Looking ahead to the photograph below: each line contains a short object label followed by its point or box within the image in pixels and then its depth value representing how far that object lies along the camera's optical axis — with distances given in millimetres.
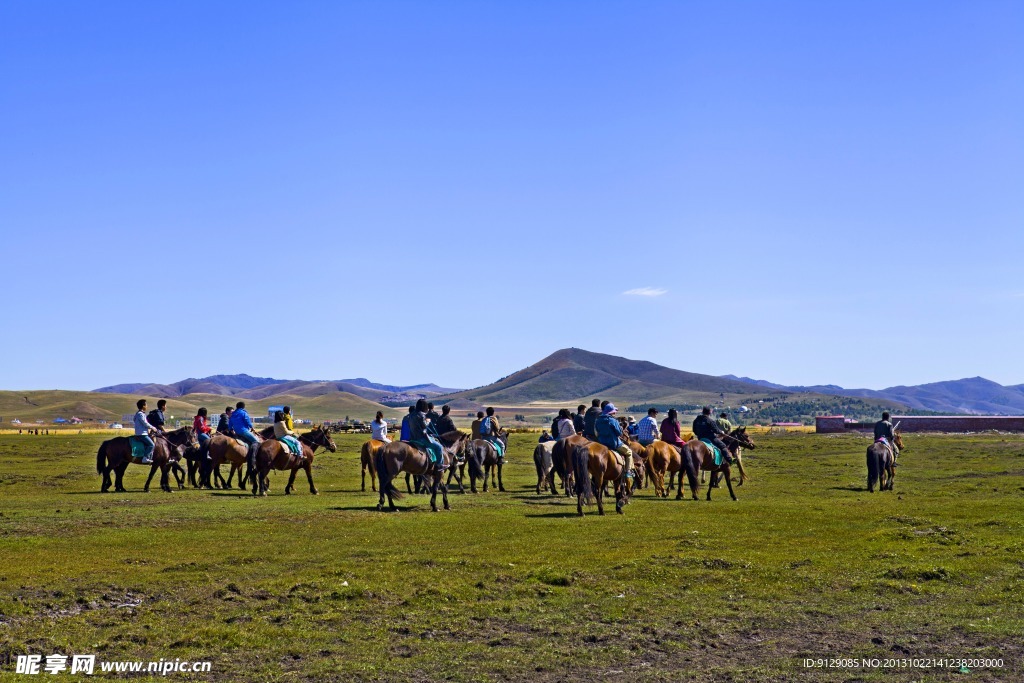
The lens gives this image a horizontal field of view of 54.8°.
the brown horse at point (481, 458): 32250
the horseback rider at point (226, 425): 33062
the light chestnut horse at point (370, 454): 31233
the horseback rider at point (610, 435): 25578
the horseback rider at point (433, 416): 26391
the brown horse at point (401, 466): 25406
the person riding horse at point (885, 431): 33469
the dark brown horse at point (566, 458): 24391
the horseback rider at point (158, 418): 32375
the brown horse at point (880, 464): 32000
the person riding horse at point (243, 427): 31789
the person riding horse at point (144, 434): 31328
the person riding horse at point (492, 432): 32156
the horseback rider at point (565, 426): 30312
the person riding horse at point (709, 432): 30656
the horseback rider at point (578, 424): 31547
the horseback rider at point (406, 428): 26094
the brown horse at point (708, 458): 29922
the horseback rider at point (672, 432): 30812
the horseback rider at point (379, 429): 32969
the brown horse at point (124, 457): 31344
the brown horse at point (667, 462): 29722
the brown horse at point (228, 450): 32094
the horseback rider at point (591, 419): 28975
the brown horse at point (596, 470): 24016
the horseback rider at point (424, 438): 25734
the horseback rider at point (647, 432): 31328
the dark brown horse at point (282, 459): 30438
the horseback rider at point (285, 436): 31272
